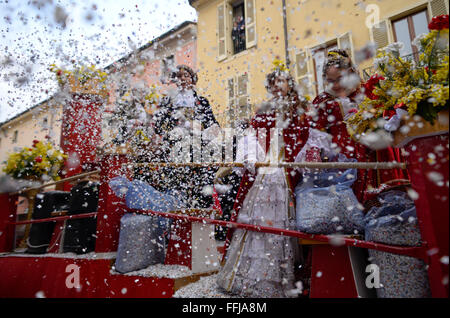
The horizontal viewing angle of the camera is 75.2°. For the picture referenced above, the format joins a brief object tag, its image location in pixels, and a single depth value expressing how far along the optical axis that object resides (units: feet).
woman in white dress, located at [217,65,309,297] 7.64
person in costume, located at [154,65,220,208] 11.35
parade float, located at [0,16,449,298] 4.58
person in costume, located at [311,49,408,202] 8.42
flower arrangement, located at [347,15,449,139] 4.77
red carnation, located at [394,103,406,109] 5.32
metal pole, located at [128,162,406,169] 5.54
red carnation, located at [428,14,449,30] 4.77
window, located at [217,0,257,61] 34.27
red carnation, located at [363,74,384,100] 6.20
